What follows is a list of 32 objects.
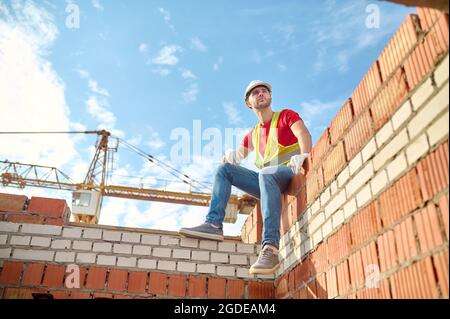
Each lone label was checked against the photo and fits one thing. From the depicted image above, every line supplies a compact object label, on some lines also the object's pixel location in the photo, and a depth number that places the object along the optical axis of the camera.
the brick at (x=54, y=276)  3.25
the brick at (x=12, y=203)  3.83
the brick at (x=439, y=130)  1.53
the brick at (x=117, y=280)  3.30
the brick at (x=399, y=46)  1.79
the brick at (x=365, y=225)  1.95
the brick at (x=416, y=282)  1.49
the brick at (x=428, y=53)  1.59
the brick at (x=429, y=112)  1.57
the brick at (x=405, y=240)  1.62
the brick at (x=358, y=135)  2.16
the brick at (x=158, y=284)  3.33
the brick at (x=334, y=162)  2.46
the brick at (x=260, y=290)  3.42
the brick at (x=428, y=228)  1.49
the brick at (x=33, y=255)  3.35
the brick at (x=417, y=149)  1.65
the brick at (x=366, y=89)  2.12
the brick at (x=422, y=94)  1.66
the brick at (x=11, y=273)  3.22
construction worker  3.15
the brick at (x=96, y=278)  3.28
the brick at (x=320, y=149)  2.72
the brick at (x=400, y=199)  1.67
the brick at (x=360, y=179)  2.10
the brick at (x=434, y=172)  1.50
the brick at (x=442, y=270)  1.42
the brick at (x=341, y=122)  2.41
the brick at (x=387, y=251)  1.75
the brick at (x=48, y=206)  3.82
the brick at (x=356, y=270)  2.00
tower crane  27.83
